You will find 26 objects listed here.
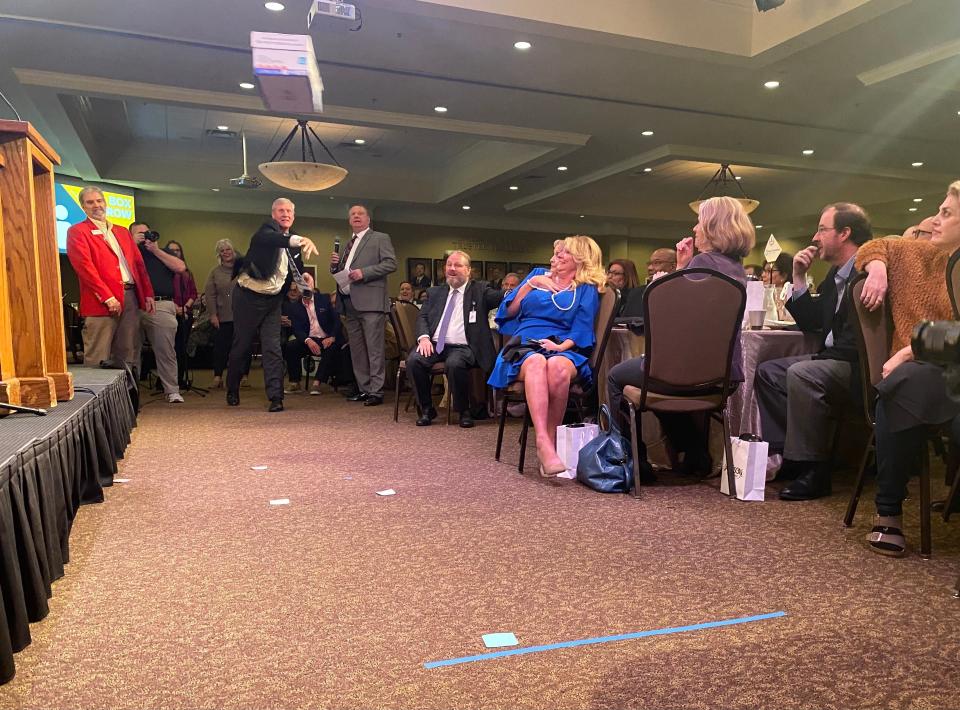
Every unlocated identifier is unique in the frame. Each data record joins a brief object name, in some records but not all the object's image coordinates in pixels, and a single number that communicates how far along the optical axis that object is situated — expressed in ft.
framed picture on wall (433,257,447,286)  44.50
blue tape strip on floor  4.57
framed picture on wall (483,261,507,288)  46.21
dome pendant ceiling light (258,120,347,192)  19.26
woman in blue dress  9.97
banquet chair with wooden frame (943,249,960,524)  6.22
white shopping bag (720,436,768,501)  8.49
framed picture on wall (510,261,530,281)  47.50
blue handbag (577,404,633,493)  8.89
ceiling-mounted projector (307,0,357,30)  13.28
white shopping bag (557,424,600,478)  9.63
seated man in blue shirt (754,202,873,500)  8.47
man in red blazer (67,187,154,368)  13.69
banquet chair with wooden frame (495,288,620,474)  10.18
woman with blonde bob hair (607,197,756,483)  8.95
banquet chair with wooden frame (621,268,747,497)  8.27
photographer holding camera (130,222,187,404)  17.04
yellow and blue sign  31.71
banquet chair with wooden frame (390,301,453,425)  16.85
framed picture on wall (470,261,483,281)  46.39
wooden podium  6.39
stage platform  4.41
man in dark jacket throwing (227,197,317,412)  16.25
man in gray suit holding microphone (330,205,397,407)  17.88
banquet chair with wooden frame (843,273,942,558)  6.92
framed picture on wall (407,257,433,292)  43.68
